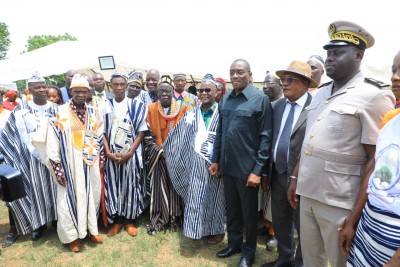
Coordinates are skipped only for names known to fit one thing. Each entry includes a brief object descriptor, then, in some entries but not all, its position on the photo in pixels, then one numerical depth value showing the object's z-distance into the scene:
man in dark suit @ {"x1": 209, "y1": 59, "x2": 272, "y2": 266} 2.84
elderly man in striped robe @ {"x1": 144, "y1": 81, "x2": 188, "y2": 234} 3.88
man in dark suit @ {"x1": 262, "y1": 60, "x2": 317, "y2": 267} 2.58
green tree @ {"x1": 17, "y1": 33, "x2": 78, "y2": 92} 52.41
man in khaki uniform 1.82
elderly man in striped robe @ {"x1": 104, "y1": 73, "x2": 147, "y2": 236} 3.79
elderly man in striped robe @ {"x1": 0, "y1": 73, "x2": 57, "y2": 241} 3.64
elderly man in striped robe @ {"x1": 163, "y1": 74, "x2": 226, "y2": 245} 3.43
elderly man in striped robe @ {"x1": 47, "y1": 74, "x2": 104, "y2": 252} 3.41
